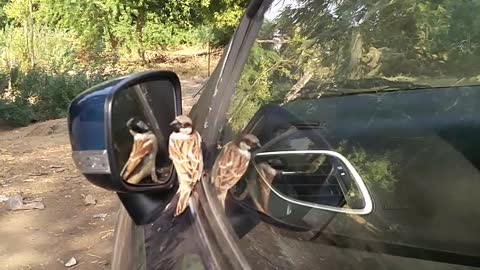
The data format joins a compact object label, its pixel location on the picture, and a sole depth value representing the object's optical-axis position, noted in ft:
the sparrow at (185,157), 4.54
